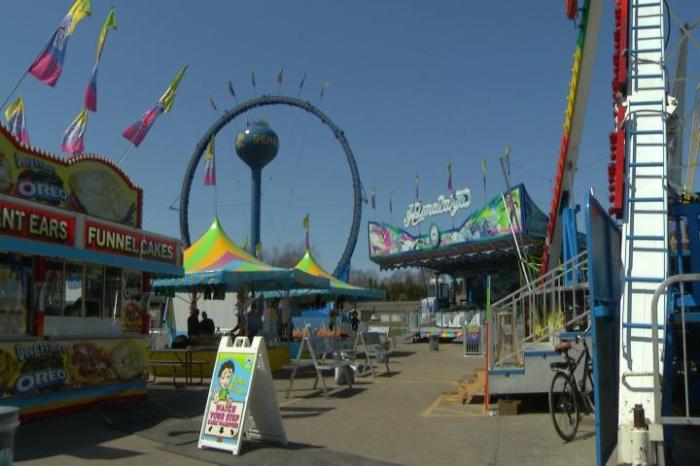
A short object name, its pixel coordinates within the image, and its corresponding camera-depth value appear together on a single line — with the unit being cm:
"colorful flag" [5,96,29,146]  1672
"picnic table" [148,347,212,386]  1456
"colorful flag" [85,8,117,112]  1492
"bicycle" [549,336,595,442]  823
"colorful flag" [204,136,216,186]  2531
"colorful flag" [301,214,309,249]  4762
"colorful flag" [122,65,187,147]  1595
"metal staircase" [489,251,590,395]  1029
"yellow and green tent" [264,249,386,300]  2853
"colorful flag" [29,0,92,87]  1313
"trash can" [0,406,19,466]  384
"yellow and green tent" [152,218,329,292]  1675
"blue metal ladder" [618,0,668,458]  589
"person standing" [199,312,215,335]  1983
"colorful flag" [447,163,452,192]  4440
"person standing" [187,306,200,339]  1964
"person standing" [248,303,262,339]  1938
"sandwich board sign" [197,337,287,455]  784
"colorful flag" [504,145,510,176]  2464
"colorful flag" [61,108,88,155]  1633
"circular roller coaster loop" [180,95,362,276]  4931
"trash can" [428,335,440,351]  2995
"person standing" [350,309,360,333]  3384
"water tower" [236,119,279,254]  4809
